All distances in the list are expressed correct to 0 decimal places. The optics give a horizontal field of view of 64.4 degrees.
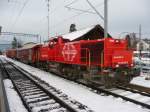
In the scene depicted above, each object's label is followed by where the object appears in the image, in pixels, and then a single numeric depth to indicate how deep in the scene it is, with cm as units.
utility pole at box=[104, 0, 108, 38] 732
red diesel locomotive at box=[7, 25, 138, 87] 595
